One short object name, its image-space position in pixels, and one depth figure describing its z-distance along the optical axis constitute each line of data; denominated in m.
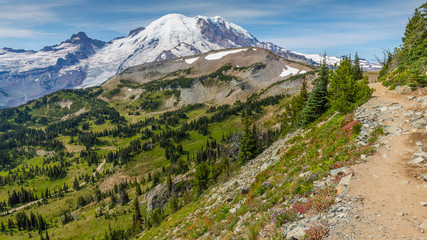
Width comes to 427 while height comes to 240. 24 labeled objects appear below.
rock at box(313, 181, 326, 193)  14.04
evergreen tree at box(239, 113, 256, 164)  68.81
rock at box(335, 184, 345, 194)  12.76
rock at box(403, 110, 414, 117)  20.23
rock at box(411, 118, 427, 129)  17.70
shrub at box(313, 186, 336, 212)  12.07
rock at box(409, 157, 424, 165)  13.68
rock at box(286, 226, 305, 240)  10.35
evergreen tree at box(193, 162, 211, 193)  75.00
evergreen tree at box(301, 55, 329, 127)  45.94
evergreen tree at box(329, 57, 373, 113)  30.78
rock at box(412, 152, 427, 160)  13.89
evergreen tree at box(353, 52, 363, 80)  71.69
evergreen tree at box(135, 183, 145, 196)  139.70
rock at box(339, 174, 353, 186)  13.12
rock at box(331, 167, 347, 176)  14.74
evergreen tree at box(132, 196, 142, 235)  81.50
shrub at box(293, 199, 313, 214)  12.58
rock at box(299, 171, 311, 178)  17.23
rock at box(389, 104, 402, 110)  23.14
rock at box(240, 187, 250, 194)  24.71
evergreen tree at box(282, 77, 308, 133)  70.88
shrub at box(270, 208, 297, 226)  12.44
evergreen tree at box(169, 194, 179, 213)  69.90
